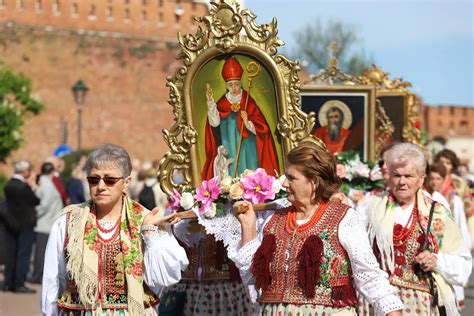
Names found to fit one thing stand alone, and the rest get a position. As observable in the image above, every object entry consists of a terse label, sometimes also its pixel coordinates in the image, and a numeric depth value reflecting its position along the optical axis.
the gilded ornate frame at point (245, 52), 8.77
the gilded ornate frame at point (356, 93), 13.32
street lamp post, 28.88
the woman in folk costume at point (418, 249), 7.82
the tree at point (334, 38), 50.93
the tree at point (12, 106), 34.62
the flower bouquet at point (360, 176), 11.70
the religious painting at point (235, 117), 8.92
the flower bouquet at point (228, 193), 8.34
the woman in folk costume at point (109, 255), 6.73
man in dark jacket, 16.50
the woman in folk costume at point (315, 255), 6.45
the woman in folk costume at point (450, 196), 11.82
